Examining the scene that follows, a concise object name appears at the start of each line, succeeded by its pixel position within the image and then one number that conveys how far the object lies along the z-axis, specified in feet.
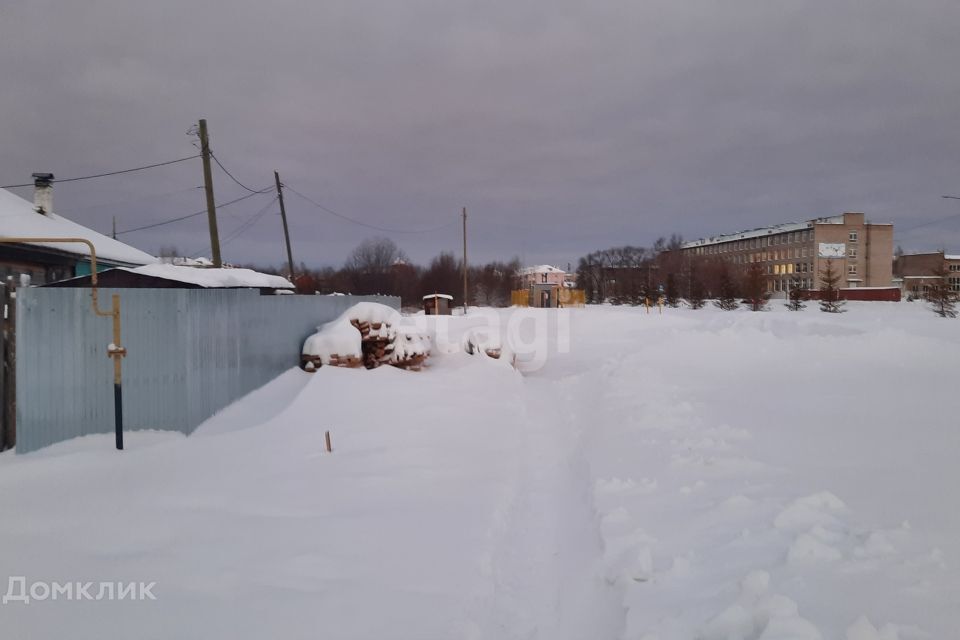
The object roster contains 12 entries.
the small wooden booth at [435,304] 117.60
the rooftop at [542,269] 463.83
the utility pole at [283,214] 92.63
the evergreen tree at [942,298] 98.81
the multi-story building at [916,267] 299.58
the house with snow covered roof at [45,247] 48.55
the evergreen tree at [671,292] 178.40
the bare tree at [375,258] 250.78
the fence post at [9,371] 19.43
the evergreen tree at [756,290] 137.69
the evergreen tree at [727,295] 142.61
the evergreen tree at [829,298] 125.29
